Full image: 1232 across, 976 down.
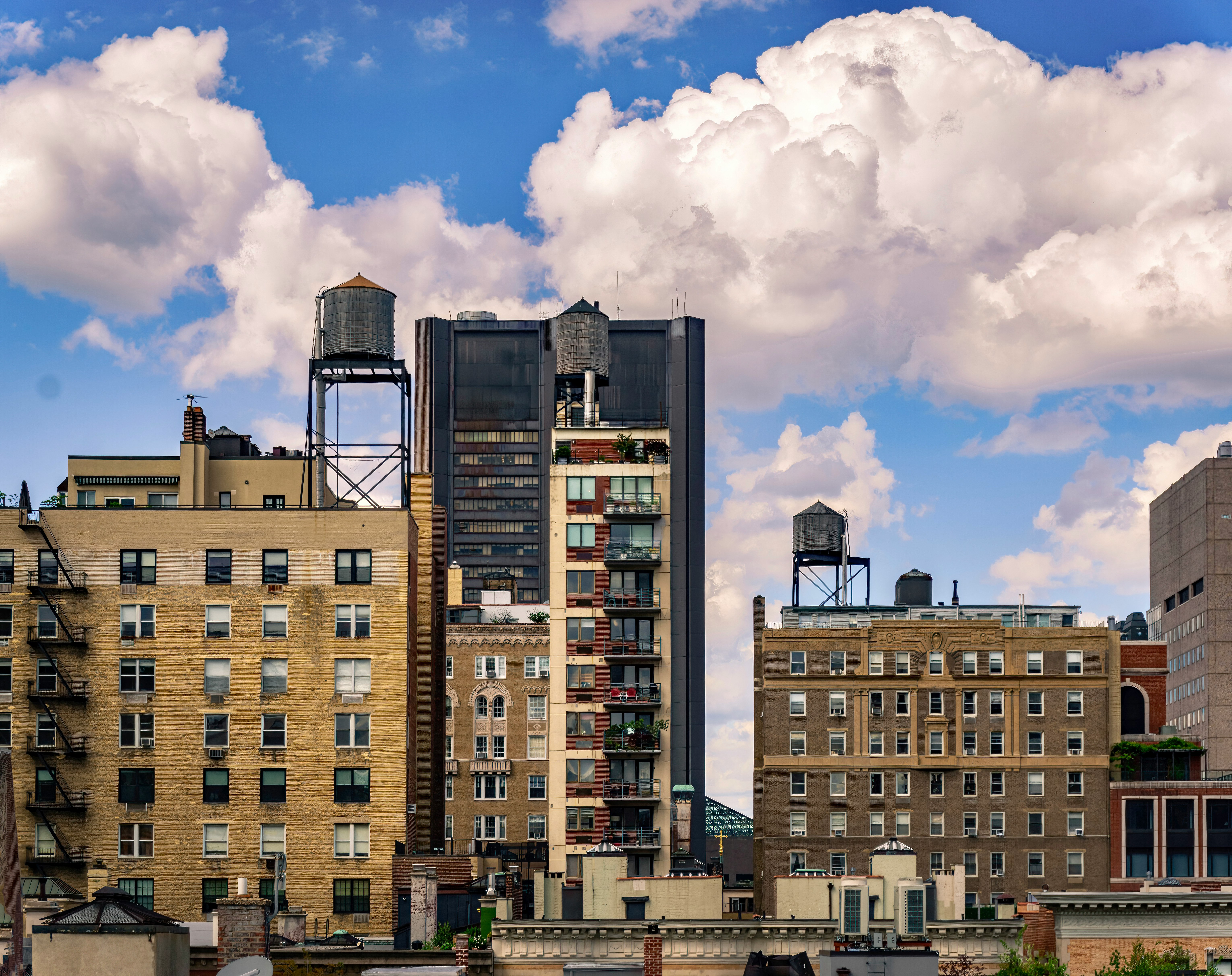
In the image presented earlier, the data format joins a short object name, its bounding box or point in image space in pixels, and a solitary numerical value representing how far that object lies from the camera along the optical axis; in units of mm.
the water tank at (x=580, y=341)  155500
